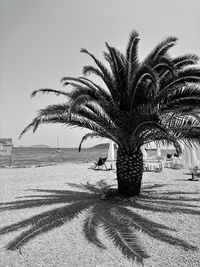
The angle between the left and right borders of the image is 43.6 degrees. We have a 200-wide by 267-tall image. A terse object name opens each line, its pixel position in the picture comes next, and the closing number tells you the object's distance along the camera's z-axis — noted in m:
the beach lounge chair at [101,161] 15.10
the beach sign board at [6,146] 19.31
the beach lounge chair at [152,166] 14.80
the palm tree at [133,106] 6.32
